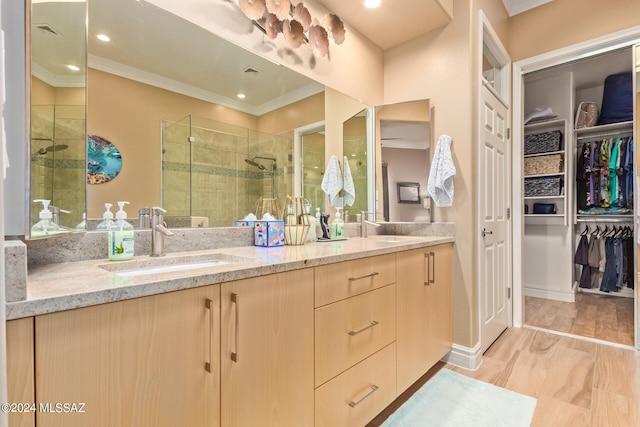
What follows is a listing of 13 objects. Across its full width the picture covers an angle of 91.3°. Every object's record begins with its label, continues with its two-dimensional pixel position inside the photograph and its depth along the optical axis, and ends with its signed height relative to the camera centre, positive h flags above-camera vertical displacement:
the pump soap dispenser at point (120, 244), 1.11 -0.10
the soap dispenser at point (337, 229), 2.07 -0.10
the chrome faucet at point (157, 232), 1.22 -0.07
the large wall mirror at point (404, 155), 2.37 +0.47
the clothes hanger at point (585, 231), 3.74 -0.20
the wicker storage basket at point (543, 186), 3.67 +0.34
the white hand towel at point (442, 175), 2.15 +0.28
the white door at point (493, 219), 2.27 -0.04
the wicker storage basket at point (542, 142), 3.66 +0.87
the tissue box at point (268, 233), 1.59 -0.09
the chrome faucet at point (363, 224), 2.35 -0.07
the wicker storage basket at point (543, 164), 3.67 +0.60
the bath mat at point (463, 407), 1.57 -1.04
